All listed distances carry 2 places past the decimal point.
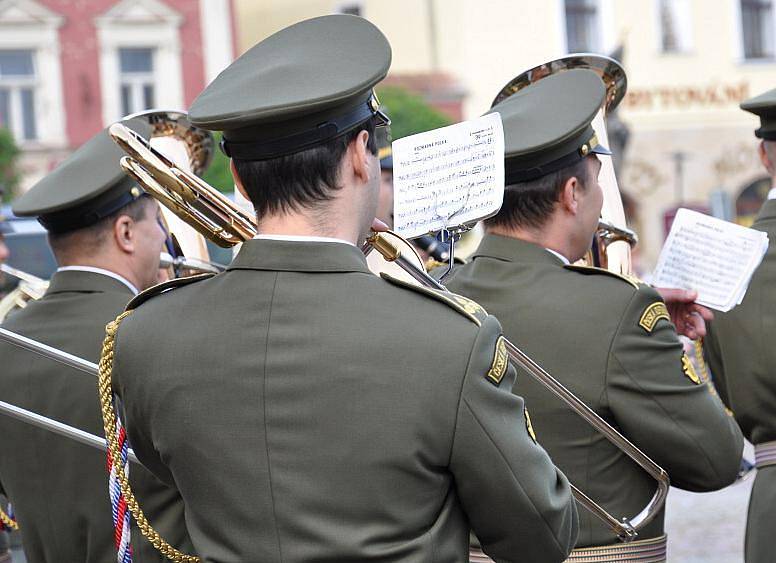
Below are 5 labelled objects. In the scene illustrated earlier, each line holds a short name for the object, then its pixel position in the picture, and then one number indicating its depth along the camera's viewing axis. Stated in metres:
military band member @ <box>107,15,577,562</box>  4.15
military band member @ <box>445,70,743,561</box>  5.81
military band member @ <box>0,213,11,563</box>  8.20
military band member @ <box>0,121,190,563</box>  6.26
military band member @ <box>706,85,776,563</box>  6.89
